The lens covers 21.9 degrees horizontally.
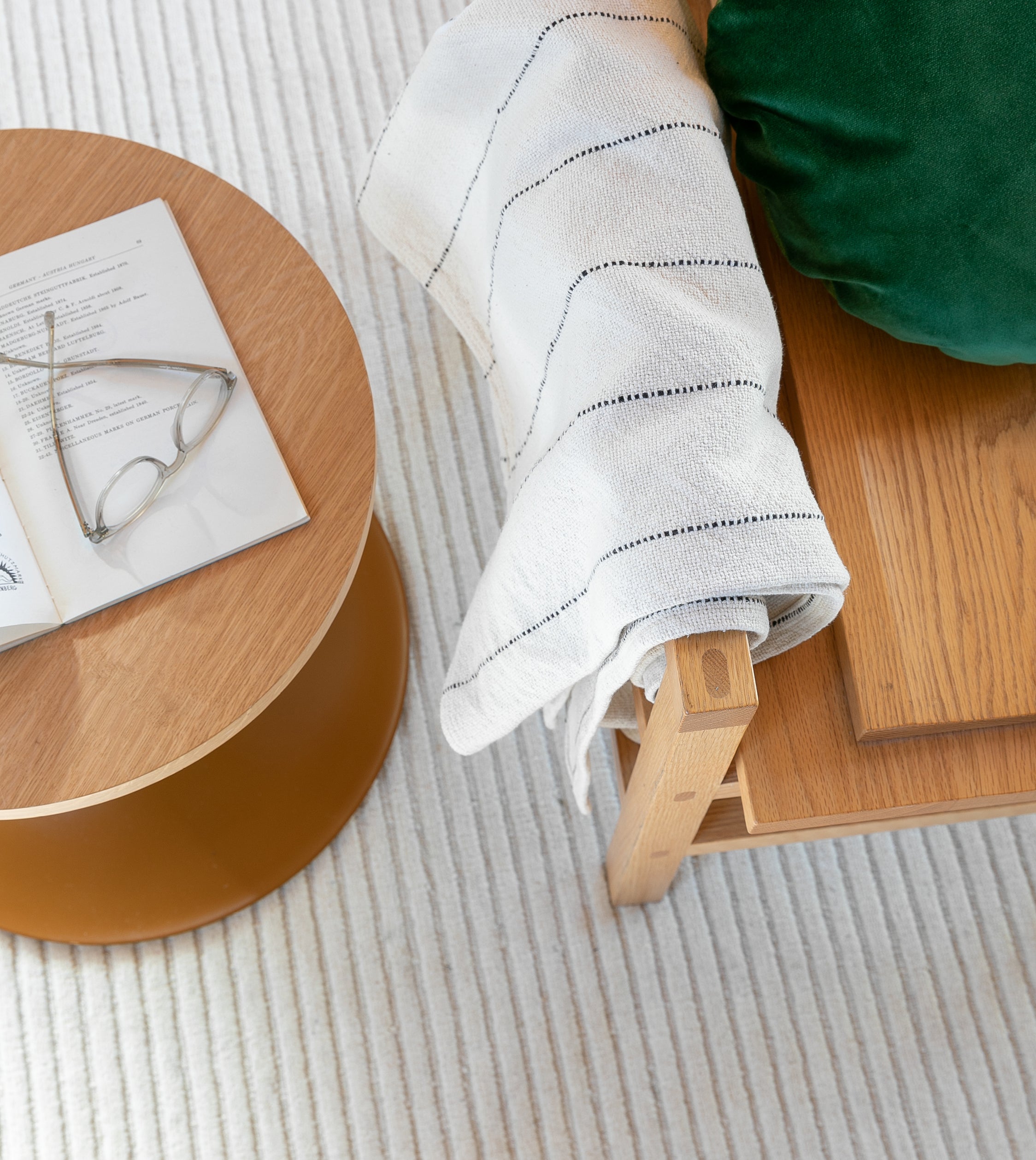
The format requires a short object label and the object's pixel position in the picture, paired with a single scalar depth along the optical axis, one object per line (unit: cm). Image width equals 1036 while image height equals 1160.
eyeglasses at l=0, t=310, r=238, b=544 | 173
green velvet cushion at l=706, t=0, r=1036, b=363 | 166
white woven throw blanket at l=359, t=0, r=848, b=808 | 161
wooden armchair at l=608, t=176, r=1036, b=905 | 170
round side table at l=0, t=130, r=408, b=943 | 171
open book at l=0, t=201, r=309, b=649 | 173
